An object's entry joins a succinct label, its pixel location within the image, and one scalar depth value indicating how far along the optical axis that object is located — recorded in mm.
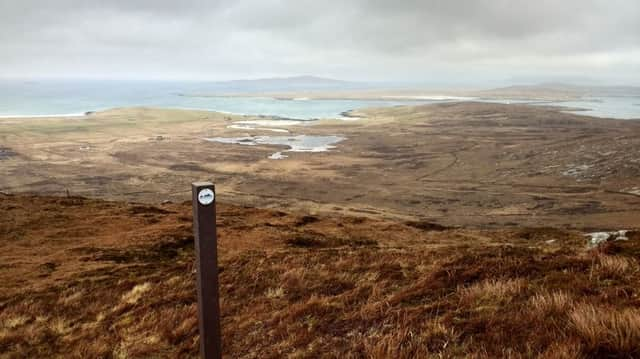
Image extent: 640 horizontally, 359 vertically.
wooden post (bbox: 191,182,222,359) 4473
